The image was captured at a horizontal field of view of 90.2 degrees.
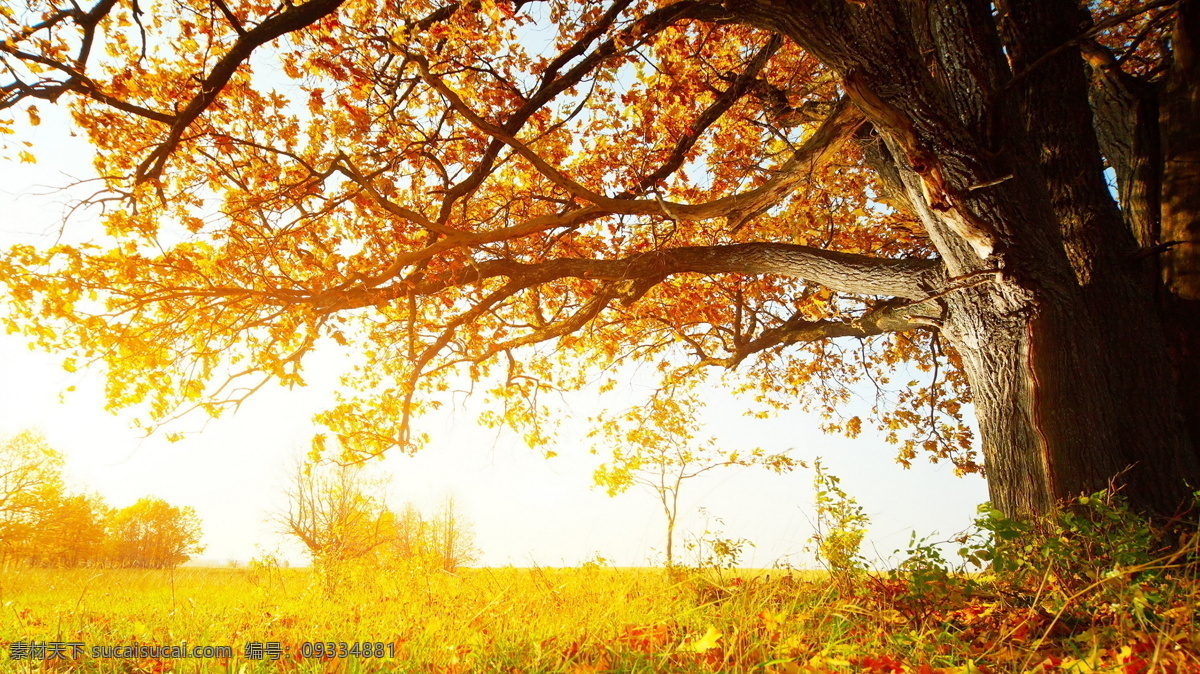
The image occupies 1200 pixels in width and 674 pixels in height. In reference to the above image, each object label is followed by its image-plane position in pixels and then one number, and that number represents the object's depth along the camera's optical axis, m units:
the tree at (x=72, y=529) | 18.25
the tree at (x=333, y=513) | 14.78
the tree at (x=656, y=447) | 9.01
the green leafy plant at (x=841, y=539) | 4.13
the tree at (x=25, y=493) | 17.64
